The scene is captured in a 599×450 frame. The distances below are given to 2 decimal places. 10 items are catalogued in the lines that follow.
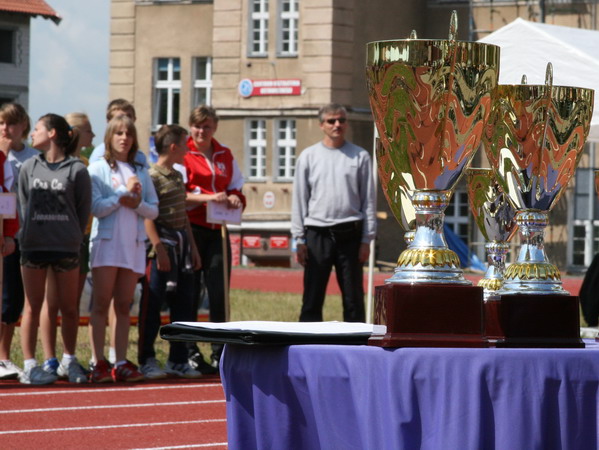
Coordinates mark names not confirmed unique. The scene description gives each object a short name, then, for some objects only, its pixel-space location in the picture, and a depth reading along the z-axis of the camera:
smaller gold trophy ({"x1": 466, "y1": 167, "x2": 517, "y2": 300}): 8.06
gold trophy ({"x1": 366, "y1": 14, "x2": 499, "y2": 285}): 6.46
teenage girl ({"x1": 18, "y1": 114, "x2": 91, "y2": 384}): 15.89
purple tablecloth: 6.11
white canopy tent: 17.64
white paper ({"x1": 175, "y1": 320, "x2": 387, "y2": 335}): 6.69
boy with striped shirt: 17.17
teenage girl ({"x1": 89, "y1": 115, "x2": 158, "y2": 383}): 16.31
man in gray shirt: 17.98
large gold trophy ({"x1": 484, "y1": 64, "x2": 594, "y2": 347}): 7.03
